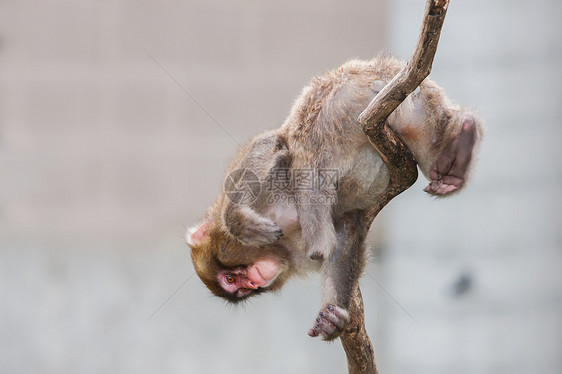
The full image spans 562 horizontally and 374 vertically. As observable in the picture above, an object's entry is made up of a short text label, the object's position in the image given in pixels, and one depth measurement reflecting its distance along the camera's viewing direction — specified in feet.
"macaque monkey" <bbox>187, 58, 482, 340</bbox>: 20.77
